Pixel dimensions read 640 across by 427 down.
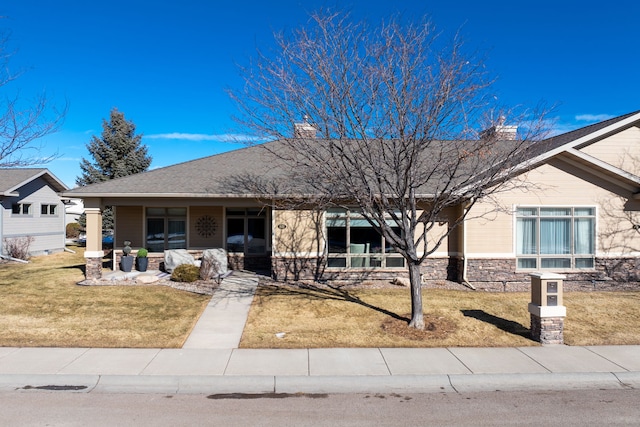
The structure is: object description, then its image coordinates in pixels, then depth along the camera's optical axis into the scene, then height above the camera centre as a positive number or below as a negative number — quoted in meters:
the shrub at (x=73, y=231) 38.06 -0.98
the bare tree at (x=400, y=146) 8.88 +1.64
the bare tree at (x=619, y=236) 14.22 -0.47
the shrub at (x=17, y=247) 21.33 -1.38
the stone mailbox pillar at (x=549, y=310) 8.29 -1.68
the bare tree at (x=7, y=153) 10.12 +1.59
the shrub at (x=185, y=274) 13.65 -1.69
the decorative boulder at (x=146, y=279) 13.37 -1.84
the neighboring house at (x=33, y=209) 21.95 +0.60
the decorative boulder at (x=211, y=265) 13.93 -1.46
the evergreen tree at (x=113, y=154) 32.53 +5.03
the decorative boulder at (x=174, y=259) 14.96 -1.34
